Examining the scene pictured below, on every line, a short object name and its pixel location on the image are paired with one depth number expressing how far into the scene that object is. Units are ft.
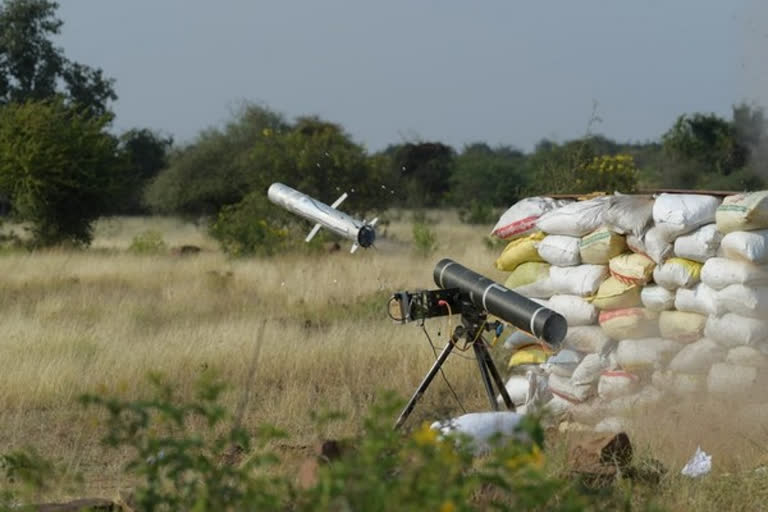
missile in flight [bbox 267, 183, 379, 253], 63.57
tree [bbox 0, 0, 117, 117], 269.64
